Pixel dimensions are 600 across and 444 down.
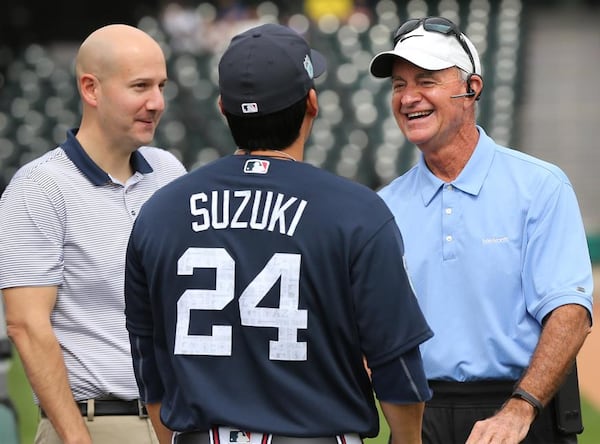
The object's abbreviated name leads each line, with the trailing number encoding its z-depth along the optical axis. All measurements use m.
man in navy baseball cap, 5.09
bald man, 6.52
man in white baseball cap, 6.36
